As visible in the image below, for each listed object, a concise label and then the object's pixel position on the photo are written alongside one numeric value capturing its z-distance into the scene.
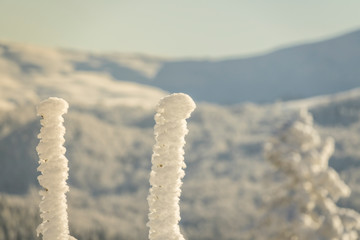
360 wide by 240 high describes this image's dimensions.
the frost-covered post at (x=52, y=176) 8.74
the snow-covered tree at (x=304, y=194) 32.70
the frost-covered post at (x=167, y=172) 8.30
